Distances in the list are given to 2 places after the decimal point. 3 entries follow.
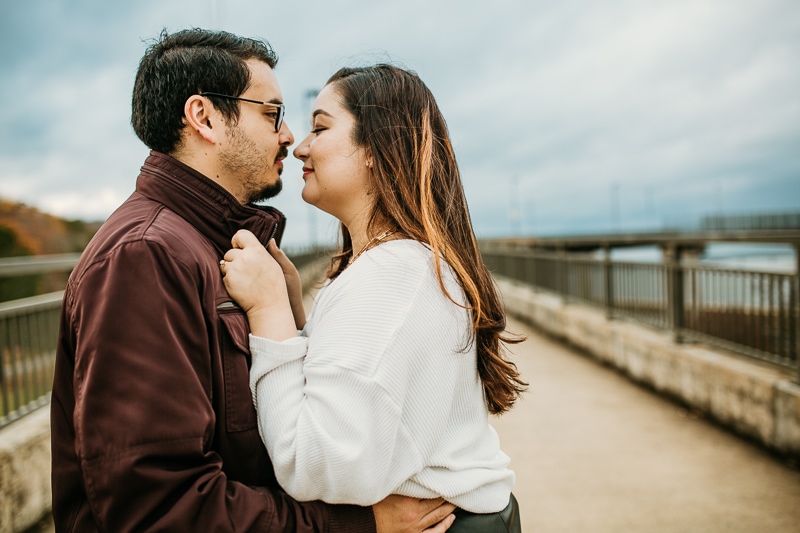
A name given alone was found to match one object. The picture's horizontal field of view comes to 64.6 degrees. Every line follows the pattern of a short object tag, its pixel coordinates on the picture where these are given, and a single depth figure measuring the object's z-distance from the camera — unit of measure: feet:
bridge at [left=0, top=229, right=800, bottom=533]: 13.08
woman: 5.15
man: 4.62
